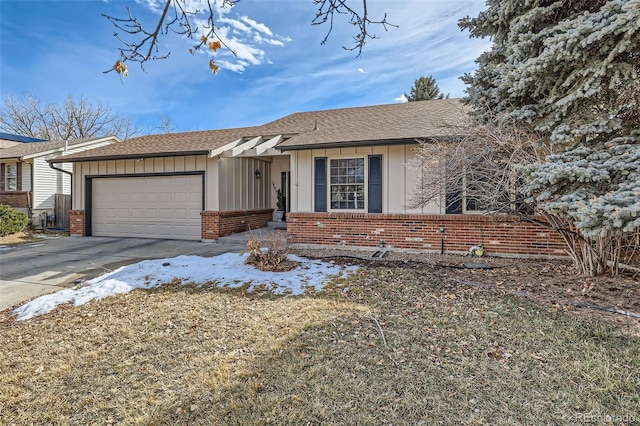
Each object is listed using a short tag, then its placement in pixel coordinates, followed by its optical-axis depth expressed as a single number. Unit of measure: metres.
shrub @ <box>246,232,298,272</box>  6.48
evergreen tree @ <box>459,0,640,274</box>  3.87
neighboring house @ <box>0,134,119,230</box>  15.34
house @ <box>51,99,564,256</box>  7.88
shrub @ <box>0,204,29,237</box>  12.11
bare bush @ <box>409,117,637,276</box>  5.24
